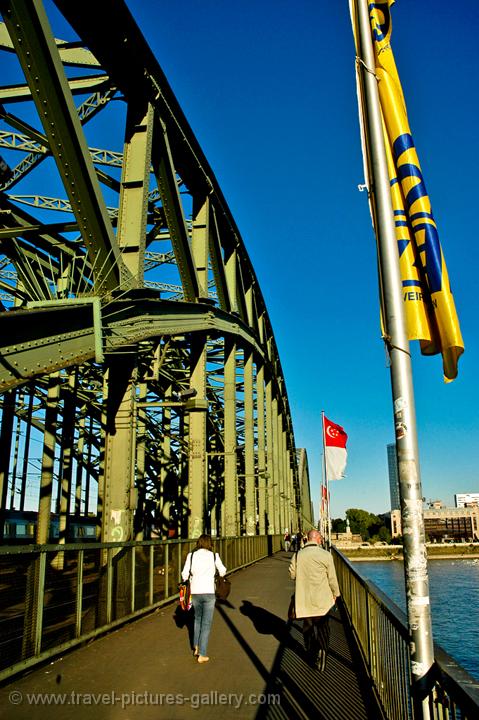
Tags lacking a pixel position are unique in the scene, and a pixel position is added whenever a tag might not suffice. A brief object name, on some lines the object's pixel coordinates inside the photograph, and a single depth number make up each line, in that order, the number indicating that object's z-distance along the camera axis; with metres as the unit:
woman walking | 7.27
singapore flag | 20.83
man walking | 6.89
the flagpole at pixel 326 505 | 21.36
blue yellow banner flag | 4.17
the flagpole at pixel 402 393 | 3.46
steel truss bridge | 7.07
